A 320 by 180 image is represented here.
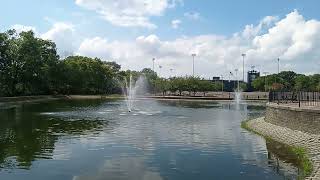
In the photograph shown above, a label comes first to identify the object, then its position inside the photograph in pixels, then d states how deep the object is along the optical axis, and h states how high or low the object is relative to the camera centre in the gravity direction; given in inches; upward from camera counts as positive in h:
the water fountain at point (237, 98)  2061.9 -69.7
